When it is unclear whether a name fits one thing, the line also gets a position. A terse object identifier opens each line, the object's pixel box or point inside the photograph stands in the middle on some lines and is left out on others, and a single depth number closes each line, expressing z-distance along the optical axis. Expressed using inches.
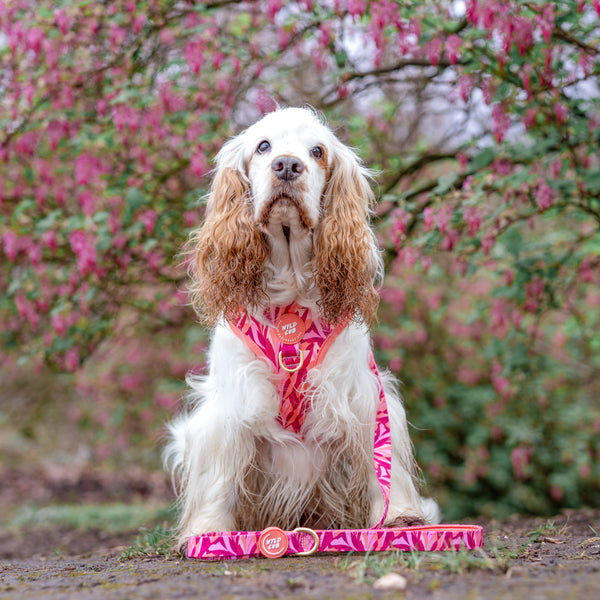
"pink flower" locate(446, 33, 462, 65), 149.9
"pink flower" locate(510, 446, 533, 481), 237.8
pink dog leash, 116.3
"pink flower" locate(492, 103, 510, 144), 161.5
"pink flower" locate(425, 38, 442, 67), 156.6
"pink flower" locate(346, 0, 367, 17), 153.6
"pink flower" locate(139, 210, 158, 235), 187.0
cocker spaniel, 129.6
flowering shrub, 163.9
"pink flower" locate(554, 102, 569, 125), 166.1
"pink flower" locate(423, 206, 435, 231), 161.6
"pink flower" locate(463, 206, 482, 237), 158.1
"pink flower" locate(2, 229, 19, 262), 199.5
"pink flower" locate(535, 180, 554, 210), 161.2
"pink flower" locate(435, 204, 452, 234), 159.0
